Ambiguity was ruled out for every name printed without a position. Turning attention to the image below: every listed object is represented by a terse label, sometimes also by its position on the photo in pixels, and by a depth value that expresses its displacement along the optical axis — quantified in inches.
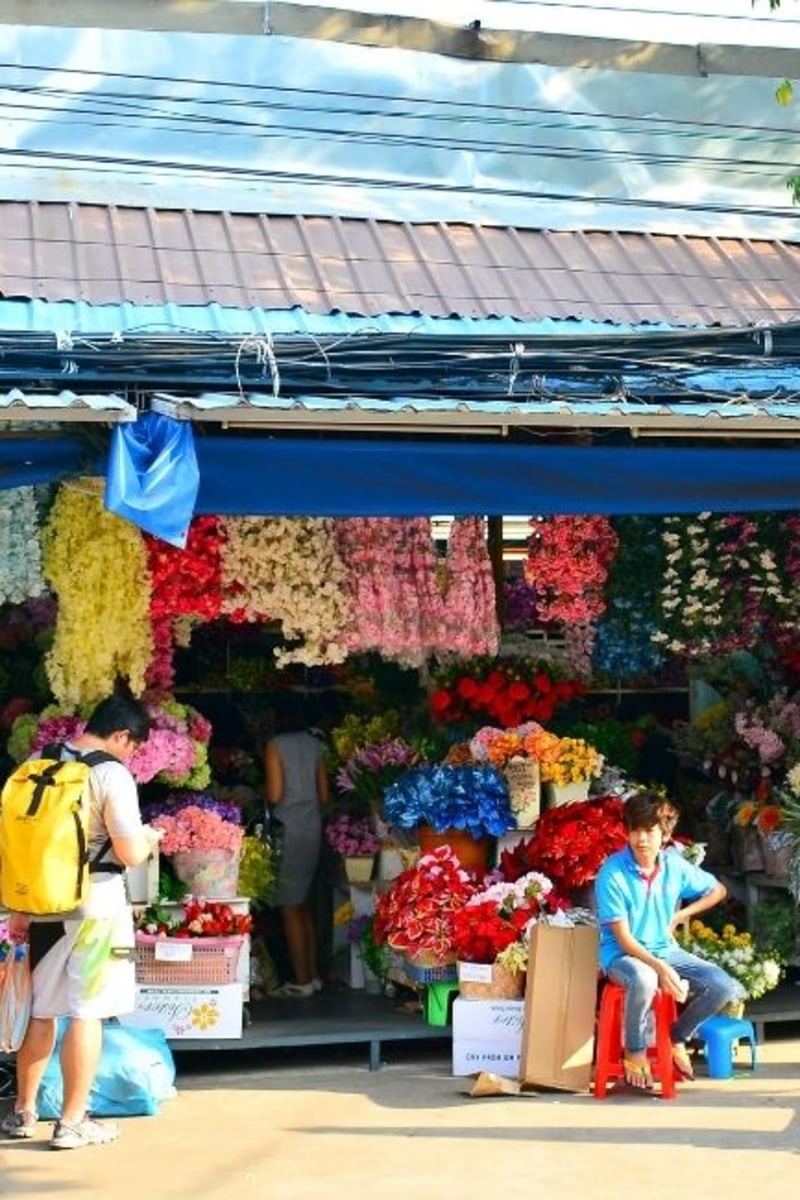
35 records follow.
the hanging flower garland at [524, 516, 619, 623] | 386.3
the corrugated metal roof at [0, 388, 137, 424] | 292.7
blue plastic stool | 354.6
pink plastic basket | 361.4
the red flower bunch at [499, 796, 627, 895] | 375.6
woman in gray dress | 439.8
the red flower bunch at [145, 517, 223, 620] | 363.9
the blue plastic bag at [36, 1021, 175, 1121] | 324.2
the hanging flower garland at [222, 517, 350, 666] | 371.6
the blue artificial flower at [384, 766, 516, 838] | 392.5
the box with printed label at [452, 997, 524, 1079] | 354.3
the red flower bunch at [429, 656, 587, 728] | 410.3
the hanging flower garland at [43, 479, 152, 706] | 352.2
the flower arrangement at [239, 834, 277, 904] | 406.9
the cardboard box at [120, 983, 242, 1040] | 360.2
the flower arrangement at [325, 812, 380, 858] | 434.6
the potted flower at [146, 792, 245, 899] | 376.2
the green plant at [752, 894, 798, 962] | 411.8
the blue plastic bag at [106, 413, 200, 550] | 306.2
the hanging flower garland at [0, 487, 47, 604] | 354.3
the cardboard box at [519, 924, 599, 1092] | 342.3
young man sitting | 337.4
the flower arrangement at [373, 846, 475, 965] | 369.4
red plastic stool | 336.2
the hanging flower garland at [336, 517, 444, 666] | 377.7
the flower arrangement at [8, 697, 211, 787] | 366.9
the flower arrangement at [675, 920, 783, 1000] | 369.4
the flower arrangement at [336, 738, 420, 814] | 421.7
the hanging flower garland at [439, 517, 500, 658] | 382.3
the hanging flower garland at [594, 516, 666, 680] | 396.8
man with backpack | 301.1
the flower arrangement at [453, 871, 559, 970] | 358.3
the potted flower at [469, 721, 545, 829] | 398.3
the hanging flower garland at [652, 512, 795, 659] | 392.8
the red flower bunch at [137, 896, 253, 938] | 365.1
